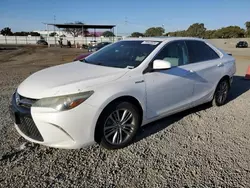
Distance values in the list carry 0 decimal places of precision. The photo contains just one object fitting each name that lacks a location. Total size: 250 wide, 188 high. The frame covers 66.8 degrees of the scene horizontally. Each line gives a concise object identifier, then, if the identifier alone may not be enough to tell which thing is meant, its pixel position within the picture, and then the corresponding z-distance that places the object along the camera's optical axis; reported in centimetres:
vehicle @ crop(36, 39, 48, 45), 5003
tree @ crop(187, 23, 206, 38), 6891
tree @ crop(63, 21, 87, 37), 7506
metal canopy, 4761
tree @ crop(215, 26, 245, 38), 6219
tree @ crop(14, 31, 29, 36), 7968
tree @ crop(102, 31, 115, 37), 6638
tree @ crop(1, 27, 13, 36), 7926
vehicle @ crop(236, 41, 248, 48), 3917
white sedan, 227
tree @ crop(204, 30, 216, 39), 6675
